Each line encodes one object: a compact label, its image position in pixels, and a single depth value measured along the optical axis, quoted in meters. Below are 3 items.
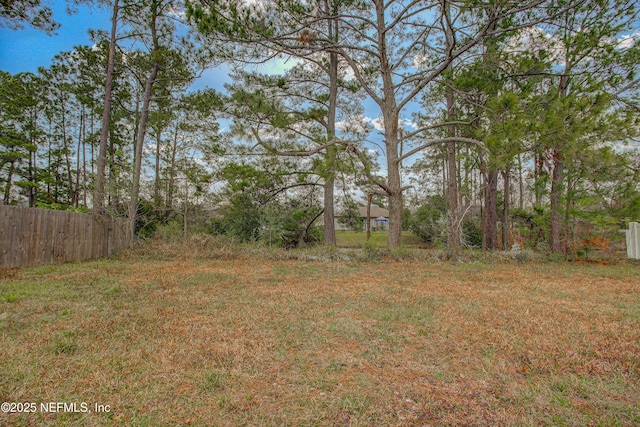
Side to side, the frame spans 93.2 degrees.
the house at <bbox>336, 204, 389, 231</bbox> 34.59
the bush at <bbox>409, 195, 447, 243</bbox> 18.27
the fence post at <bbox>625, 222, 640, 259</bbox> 8.37
